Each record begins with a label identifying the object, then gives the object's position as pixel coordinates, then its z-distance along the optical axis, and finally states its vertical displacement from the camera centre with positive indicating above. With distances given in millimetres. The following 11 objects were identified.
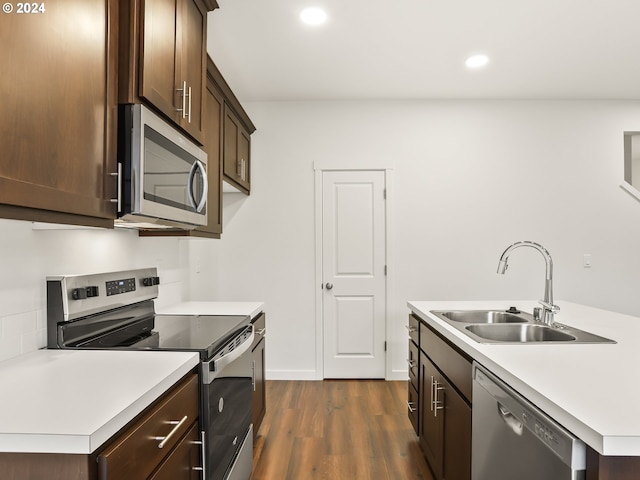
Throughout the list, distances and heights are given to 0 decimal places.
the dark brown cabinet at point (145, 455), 881 -502
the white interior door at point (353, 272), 3982 -274
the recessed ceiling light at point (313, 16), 2453 +1357
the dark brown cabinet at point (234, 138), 2826 +835
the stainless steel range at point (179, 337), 1600 -409
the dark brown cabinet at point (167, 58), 1389 +705
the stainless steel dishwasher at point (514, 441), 978 -547
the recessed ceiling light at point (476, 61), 3104 +1372
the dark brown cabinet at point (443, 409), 1700 -778
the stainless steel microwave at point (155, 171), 1380 +265
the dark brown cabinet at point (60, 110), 959 +346
